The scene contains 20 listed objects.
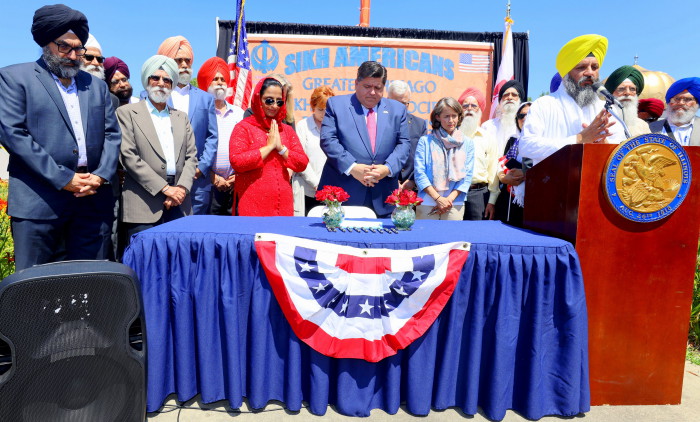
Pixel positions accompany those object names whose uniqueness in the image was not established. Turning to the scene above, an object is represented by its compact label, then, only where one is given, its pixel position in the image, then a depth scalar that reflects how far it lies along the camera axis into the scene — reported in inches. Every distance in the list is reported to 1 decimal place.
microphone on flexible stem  79.7
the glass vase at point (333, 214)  85.5
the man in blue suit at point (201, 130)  141.3
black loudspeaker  47.2
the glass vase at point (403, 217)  85.8
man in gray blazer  110.0
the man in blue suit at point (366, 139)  121.9
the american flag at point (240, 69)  229.5
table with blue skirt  74.1
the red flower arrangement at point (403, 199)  86.2
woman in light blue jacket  126.8
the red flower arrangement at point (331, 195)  85.3
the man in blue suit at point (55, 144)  88.7
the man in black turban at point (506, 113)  204.7
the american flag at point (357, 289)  72.9
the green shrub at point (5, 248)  119.8
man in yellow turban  96.1
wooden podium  75.5
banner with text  302.8
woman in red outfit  115.3
